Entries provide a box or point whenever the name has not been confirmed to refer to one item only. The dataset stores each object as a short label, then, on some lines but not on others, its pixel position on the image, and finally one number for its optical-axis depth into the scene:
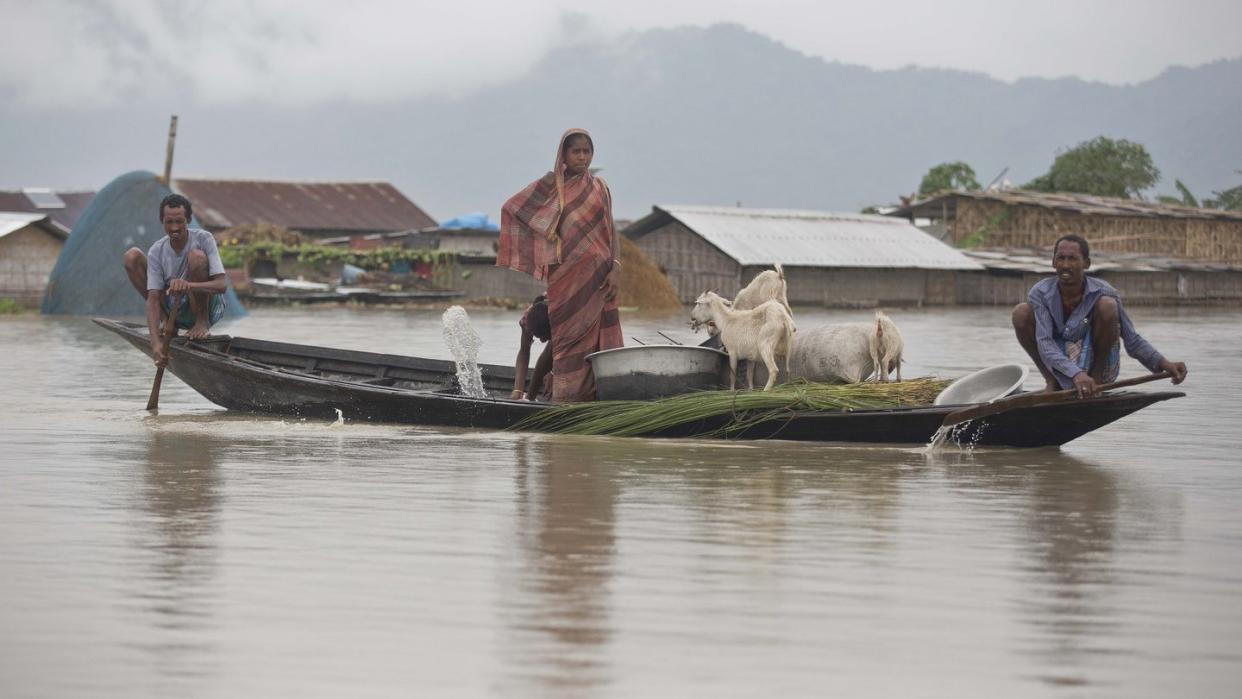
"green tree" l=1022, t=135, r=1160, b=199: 116.87
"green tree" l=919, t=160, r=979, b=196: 116.12
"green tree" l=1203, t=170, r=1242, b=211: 109.81
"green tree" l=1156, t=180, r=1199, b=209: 98.00
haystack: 64.56
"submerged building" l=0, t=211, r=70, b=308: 56.78
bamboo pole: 57.53
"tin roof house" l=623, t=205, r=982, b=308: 66.62
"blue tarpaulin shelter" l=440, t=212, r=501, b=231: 89.49
